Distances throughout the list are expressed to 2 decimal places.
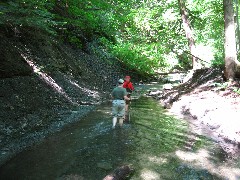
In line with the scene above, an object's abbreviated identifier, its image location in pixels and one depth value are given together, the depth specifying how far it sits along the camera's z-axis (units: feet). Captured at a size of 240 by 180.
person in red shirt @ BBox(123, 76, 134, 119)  27.44
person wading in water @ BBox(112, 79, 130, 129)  23.73
